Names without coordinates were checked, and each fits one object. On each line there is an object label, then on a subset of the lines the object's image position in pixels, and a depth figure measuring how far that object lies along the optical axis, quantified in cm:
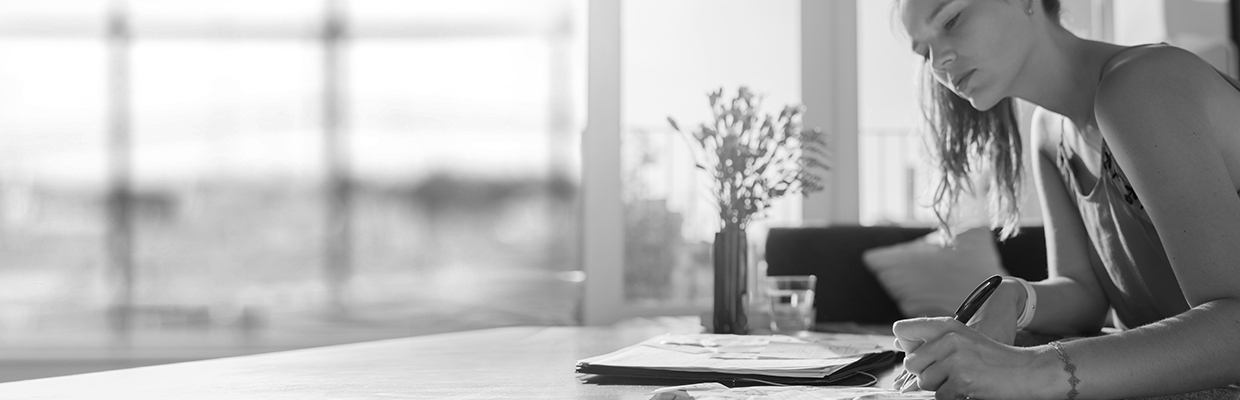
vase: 163
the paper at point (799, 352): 108
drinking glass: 163
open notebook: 92
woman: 80
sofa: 260
